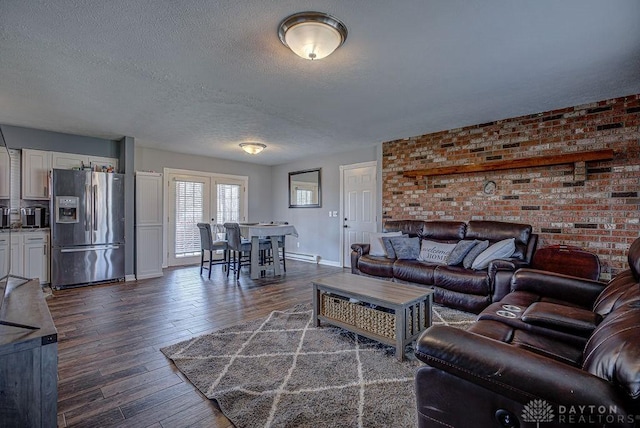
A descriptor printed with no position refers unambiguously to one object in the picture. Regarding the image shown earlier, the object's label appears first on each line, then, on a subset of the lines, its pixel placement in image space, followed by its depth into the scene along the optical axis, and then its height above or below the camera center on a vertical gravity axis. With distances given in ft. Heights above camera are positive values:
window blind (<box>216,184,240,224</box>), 23.32 +1.07
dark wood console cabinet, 3.94 -2.13
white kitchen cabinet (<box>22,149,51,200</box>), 14.87 +2.18
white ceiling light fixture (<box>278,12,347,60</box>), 6.53 +4.09
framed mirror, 22.75 +2.11
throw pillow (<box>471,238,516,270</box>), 11.32 -1.41
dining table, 16.72 -1.13
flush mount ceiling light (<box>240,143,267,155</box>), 17.31 +3.97
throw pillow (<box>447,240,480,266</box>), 12.23 -1.47
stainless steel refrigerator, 14.73 -0.51
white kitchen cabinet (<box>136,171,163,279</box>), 17.25 -0.47
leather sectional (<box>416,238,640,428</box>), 2.77 -1.73
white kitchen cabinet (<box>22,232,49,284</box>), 14.30 -1.81
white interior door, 19.20 +0.76
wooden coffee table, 7.97 -2.68
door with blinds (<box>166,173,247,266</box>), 20.81 +0.61
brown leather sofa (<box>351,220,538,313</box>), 10.61 -2.08
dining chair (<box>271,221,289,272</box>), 18.57 -1.60
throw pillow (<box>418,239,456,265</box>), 12.91 -1.56
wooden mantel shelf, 11.07 +2.20
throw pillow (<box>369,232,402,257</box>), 14.79 -1.38
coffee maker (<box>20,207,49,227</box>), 14.99 +0.07
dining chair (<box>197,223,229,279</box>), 17.42 -1.51
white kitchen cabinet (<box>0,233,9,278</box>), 5.62 -0.76
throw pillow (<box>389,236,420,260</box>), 13.89 -1.44
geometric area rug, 5.69 -3.67
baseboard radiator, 22.94 -3.19
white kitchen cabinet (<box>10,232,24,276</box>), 13.82 -1.68
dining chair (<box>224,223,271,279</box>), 16.96 -1.54
